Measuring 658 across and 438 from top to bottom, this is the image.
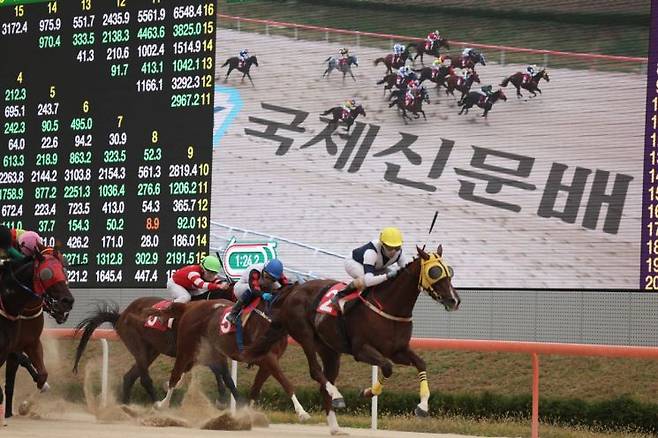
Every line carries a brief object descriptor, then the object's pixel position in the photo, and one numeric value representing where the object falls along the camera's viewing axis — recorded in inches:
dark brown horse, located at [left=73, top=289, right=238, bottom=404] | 836.0
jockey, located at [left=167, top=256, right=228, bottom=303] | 865.5
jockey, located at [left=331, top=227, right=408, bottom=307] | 652.7
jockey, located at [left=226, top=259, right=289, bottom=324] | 719.1
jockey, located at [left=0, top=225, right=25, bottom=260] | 695.1
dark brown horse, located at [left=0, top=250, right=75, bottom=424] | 671.1
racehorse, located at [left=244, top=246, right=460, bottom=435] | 619.2
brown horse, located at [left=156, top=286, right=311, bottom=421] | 721.6
